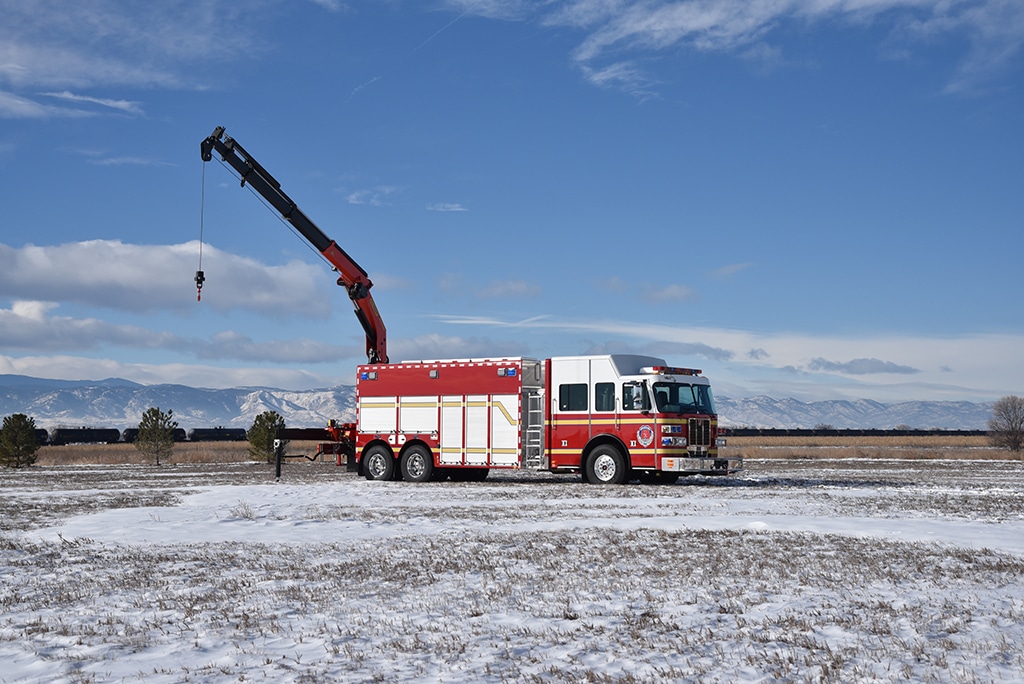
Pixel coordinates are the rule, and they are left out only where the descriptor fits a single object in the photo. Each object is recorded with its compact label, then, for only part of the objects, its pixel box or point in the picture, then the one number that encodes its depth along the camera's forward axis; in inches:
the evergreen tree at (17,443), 1579.7
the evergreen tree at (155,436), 1704.0
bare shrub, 2175.2
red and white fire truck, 975.0
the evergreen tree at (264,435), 1712.6
